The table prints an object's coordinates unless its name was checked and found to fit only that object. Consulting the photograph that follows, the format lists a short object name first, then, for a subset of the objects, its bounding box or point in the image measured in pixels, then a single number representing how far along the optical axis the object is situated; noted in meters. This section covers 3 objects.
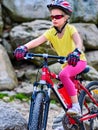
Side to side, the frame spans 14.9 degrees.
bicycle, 3.67
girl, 4.14
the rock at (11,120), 4.32
